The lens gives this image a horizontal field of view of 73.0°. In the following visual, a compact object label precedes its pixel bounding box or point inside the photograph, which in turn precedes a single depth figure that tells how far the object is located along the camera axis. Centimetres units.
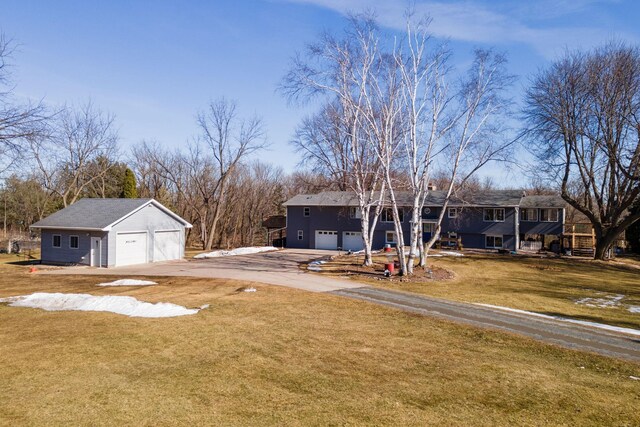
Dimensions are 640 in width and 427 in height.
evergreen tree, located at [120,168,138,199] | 4309
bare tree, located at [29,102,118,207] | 4372
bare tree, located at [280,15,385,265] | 2180
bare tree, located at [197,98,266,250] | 4569
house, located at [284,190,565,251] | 3916
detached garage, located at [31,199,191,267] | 2769
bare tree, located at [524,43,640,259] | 3072
